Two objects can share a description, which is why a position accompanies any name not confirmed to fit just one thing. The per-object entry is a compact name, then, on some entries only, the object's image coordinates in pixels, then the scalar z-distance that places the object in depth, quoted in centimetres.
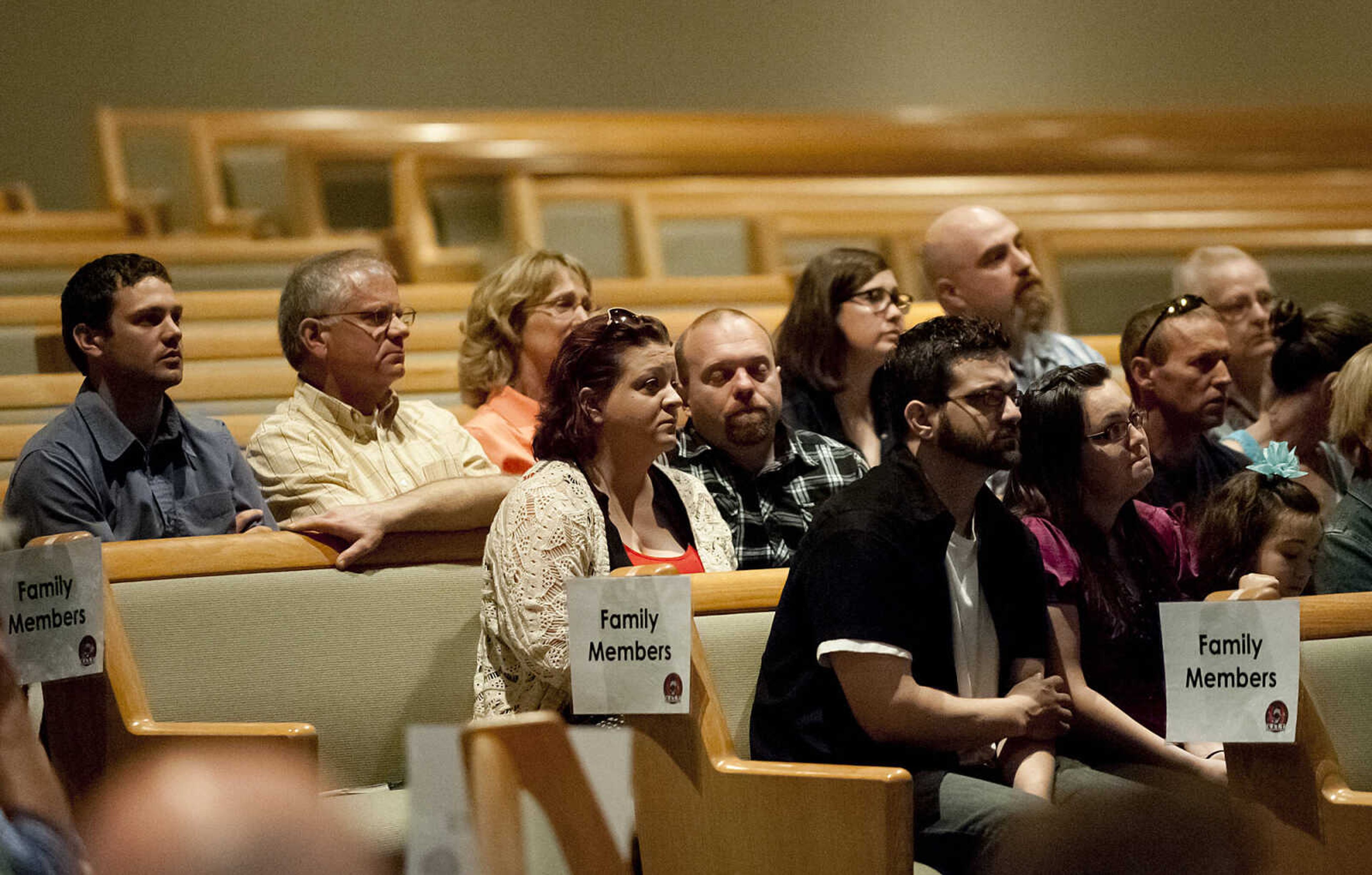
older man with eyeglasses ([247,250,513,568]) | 798
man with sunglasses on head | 822
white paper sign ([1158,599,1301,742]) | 710
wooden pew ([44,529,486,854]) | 743
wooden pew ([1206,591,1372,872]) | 708
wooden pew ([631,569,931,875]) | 695
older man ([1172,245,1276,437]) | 892
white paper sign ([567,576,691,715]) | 707
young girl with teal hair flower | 768
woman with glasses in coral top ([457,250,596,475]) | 846
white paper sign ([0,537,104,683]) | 713
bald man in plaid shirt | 804
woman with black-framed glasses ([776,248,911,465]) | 854
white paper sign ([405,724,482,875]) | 630
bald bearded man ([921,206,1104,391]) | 894
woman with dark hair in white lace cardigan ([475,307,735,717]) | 736
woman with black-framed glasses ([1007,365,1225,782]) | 744
